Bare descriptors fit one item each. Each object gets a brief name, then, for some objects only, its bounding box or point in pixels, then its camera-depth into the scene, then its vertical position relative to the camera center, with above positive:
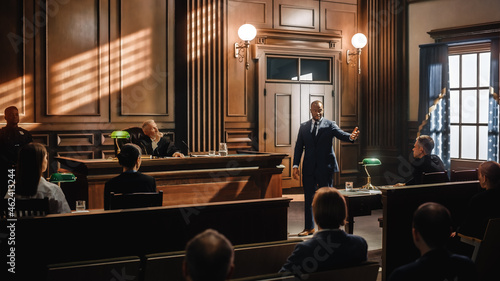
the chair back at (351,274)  2.14 -0.62
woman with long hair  3.13 -0.28
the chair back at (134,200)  3.25 -0.45
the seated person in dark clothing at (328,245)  2.26 -0.53
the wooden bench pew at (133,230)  2.67 -0.58
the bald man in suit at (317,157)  5.62 -0.30
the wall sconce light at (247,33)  7.97 +1.54
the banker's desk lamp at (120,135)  5.07 -0.05
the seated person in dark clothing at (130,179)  3.60 -0.35
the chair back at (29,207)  2.88 -0.44
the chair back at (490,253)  3.25 -0.80
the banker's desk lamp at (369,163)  4.97 -0.32
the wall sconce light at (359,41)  8.85 +1.58
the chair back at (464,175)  5.11 -0.45
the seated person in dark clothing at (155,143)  5.85 -0.16
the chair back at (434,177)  4.67 -0.43
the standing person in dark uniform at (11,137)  6.17 -0.09
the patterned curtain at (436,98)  8.13 +0.54
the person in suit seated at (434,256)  2.06 -0.53
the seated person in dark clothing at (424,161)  4.92 -0.29
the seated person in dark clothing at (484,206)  3.53 -0.53
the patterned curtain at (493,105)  7.41 +0.38
